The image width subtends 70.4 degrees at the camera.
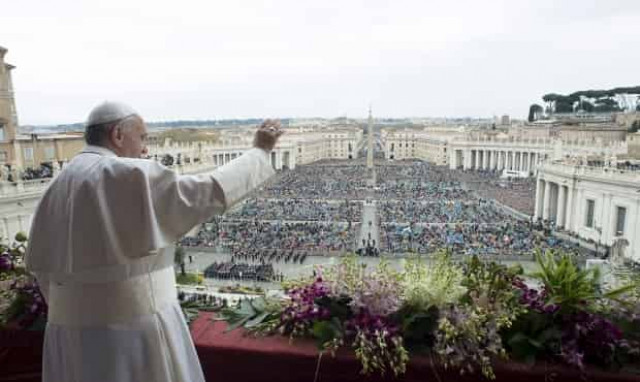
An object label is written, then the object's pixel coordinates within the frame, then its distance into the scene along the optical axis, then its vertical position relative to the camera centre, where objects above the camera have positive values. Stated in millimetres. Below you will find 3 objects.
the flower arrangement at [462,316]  1527 -694
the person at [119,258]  1154 -363
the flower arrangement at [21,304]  2006 -809
